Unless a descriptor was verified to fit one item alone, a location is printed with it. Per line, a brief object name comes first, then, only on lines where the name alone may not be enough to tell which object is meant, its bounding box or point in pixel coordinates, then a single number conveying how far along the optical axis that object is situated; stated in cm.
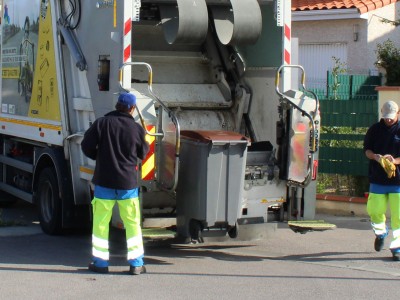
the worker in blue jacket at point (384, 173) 1403
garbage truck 1330
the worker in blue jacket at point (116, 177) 1263
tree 3013
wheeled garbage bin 1297
